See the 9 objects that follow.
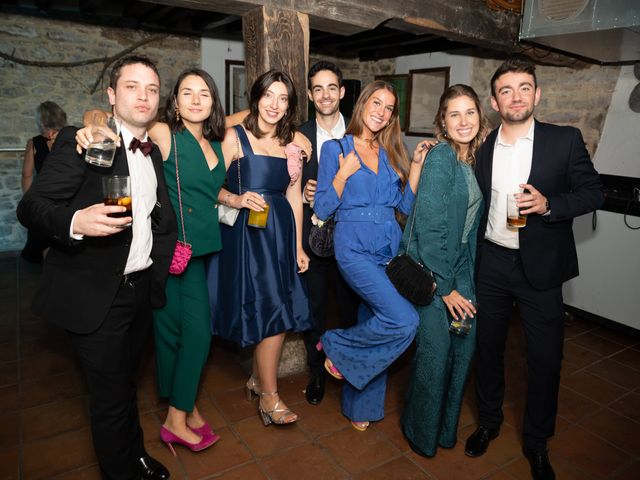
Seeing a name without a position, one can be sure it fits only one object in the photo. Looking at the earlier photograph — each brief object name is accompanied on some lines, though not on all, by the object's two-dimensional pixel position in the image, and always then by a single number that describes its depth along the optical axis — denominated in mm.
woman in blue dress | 2516
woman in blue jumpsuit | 2441
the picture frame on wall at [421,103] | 7465
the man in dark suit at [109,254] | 1690
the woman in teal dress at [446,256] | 2256
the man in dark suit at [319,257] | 2963
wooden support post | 2979
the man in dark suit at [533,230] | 2332
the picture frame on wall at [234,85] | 7262
